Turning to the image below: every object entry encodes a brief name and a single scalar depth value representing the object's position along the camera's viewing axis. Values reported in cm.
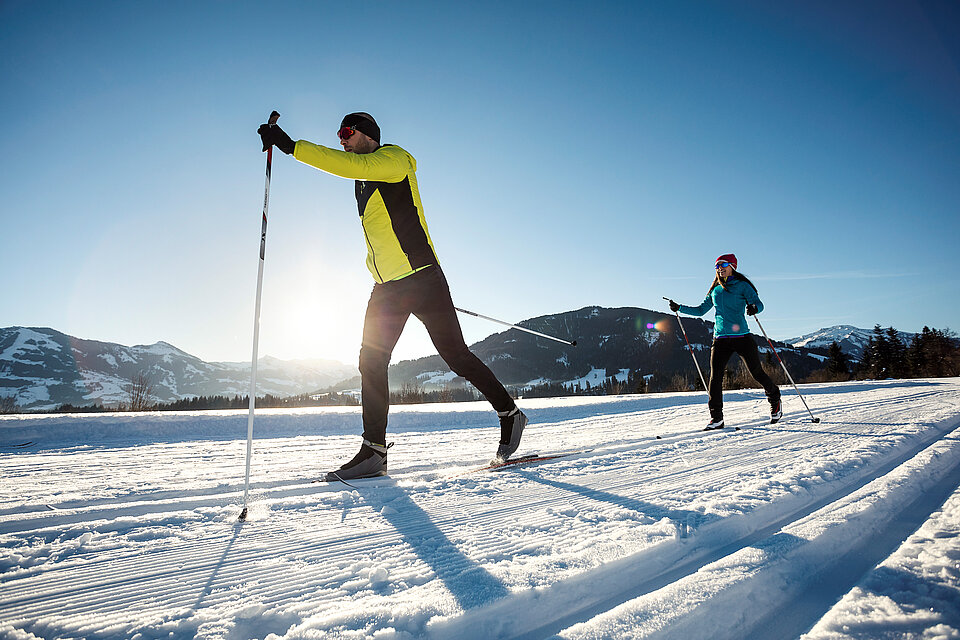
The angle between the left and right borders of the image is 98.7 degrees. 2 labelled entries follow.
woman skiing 510
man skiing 250
